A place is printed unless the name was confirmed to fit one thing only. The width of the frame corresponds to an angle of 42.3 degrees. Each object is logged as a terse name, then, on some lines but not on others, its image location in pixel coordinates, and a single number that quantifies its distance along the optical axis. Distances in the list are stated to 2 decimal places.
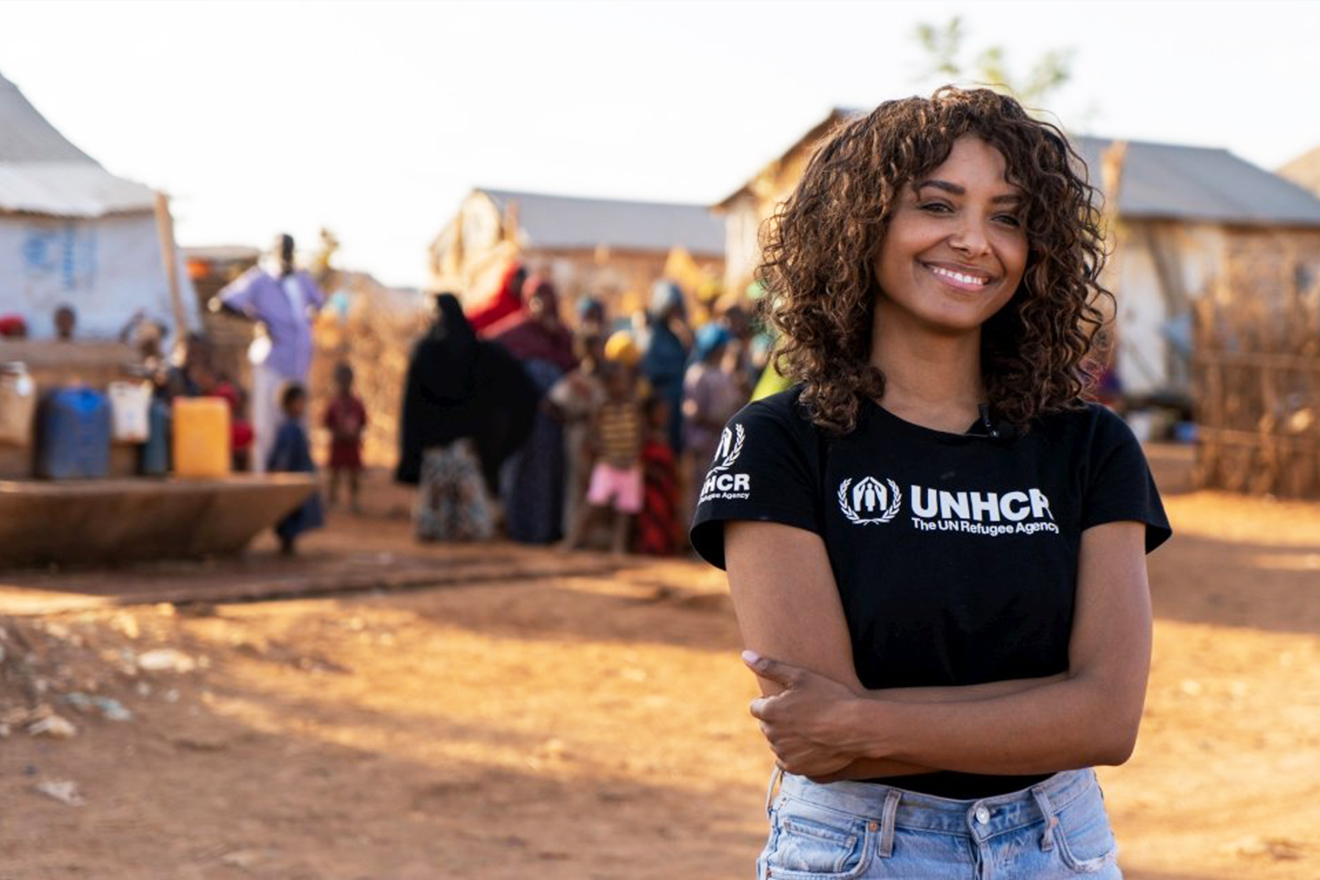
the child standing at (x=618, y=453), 10.99
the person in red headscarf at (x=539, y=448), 11.78
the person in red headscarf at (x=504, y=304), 12.36
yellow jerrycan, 9.34
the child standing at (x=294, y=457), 10.05
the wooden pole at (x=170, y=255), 12.04
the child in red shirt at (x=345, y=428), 13.53
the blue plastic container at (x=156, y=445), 9.20
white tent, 7.85
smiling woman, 1.94
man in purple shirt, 11.21
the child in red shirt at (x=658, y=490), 11.07
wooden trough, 8.38
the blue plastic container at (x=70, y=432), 8.63
